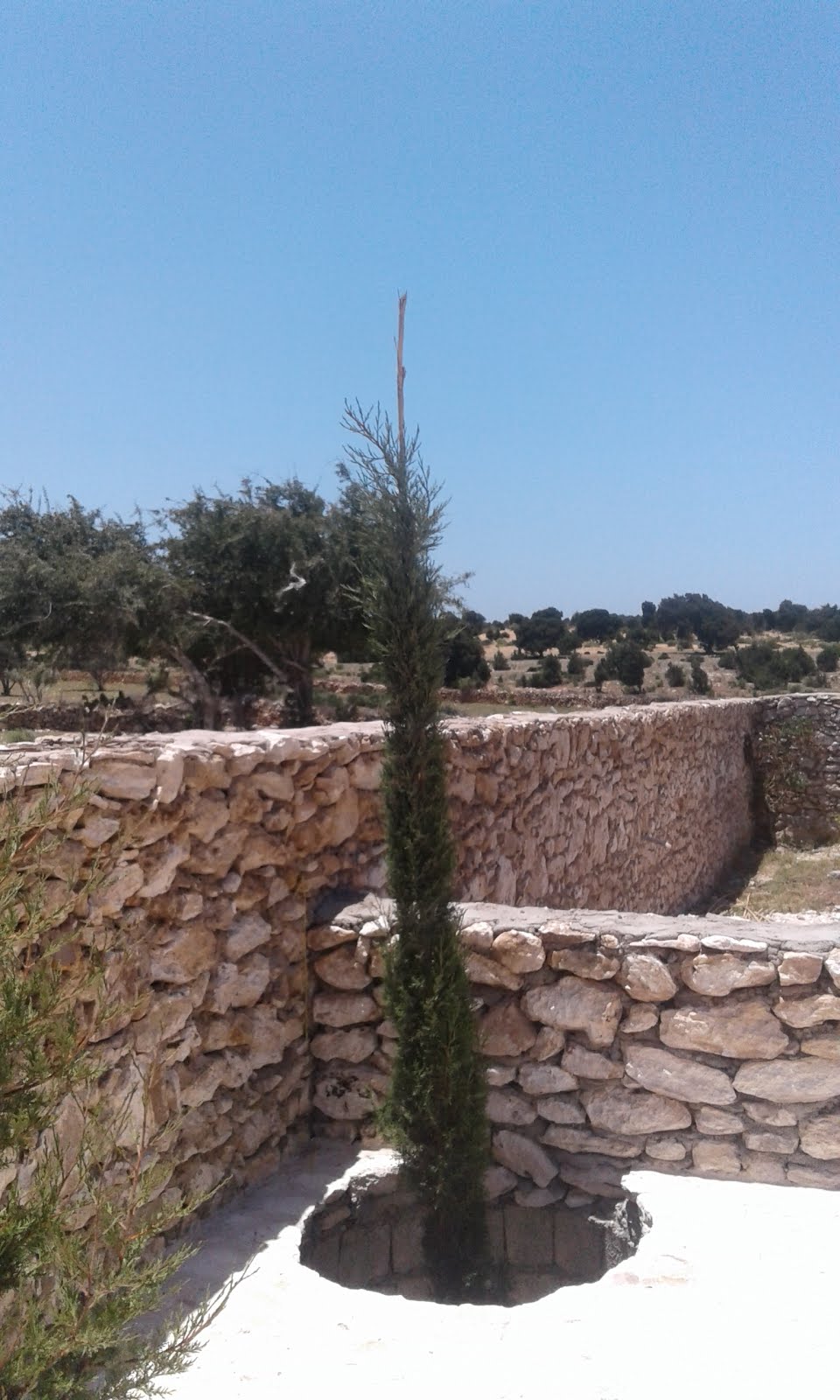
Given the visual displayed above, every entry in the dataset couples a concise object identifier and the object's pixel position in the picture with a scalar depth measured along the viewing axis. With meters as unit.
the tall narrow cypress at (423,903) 3.75
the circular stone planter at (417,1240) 3.92
